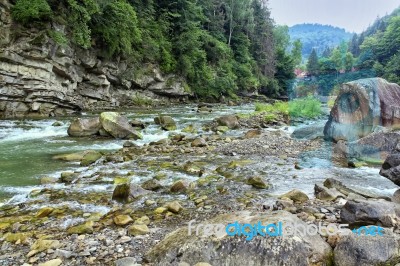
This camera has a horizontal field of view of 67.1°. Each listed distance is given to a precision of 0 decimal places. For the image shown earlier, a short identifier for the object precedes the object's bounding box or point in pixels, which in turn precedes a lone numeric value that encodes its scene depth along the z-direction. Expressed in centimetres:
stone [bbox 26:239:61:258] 338
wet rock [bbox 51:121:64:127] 1312
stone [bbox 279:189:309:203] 477
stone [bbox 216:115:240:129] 1473
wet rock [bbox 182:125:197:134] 1319
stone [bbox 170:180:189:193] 561
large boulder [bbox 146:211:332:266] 268
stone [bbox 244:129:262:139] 1188
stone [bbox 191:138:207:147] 1011
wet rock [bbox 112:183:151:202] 512
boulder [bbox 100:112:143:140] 1131
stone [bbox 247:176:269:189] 584
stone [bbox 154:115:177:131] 1352
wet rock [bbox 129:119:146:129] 1354
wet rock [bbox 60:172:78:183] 615
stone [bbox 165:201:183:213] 456
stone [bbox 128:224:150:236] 378
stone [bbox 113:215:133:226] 410
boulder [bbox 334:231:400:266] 252
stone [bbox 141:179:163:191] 568
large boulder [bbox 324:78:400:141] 1070
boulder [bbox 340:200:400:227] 340
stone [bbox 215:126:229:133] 1345
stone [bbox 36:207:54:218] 448
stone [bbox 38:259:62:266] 307
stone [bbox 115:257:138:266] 304
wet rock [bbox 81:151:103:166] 764
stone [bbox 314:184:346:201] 488
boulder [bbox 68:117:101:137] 1138
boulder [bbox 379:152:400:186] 566
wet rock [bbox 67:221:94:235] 388
